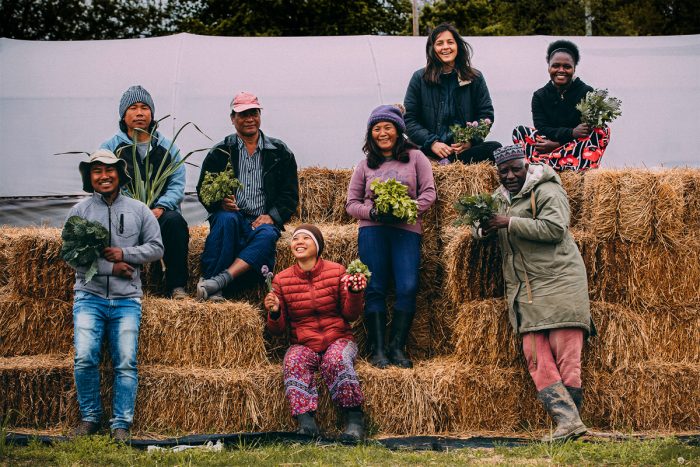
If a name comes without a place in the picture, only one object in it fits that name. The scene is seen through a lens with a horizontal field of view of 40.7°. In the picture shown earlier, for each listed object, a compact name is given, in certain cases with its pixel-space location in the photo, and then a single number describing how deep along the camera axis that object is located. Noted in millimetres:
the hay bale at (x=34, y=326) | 6633
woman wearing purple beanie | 6652
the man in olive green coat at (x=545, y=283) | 6125
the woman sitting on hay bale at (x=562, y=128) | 7461
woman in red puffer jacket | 6105
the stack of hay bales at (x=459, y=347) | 6270
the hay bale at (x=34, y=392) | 6316
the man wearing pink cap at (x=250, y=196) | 6762
